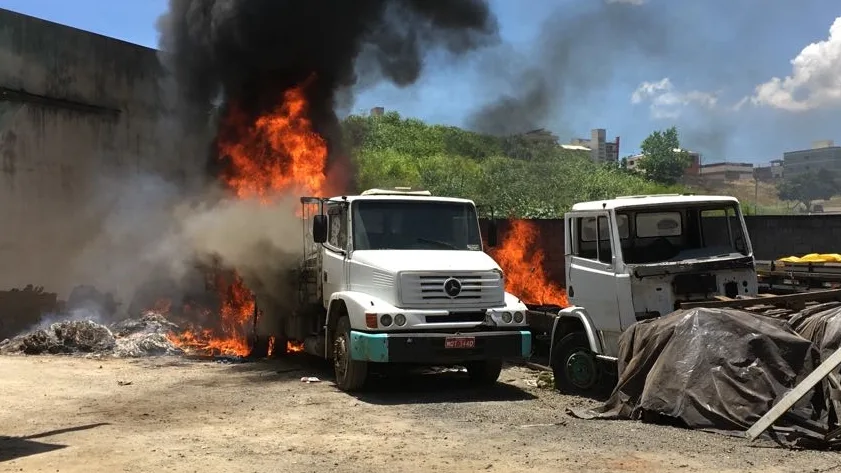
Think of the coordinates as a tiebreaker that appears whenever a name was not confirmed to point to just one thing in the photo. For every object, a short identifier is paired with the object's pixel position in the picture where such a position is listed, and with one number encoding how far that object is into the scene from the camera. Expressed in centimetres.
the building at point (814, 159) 11375
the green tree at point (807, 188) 8612
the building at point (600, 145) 11087
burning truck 900
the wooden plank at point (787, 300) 784
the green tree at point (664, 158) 7175
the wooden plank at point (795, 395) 619
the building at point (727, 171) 11769
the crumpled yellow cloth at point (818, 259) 1080
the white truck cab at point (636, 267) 848
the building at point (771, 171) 11981
